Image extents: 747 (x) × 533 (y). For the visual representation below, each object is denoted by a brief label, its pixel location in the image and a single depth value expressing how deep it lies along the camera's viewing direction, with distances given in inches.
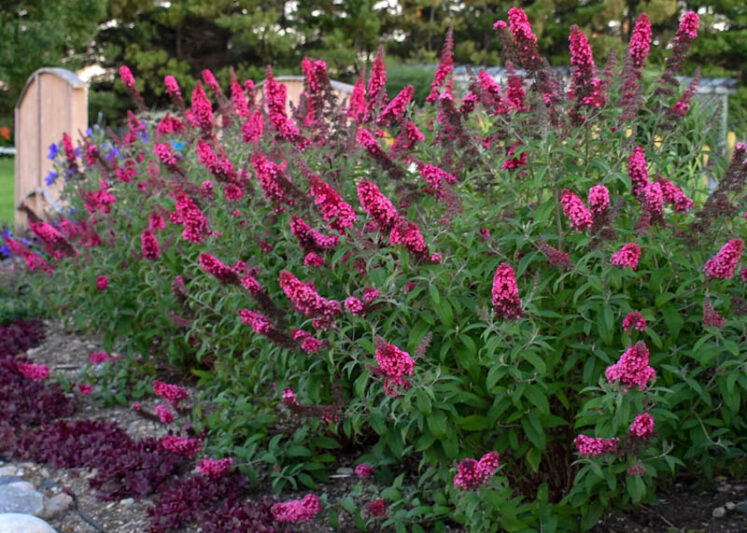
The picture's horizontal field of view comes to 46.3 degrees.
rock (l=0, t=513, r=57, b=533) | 125.5
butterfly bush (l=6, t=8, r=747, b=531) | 105.6
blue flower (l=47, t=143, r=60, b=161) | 272.0
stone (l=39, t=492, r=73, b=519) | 141.3
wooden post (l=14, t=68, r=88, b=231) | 356.8
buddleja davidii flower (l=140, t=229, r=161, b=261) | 153.2
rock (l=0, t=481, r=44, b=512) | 138.5
